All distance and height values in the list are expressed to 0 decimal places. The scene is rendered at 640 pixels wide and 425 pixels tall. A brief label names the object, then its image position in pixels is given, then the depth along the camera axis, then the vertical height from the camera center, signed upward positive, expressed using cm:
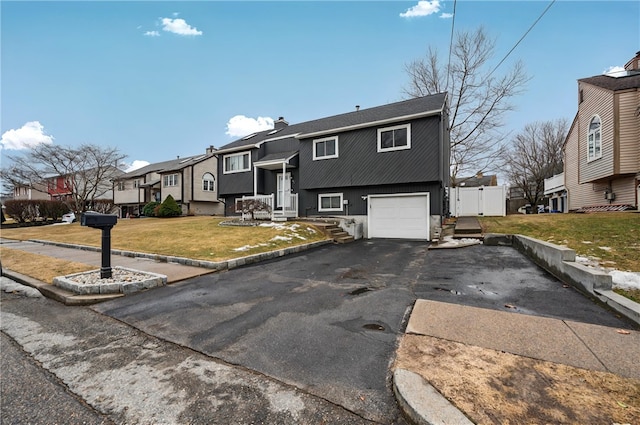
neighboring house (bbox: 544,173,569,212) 2092 +136
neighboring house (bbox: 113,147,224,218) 2617 +243
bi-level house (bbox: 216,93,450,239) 1234 +214
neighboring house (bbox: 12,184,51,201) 4366 +253
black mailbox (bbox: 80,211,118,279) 532 -34
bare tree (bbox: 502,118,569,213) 2892 +594
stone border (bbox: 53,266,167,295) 482 -142
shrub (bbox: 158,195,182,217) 2258 +6
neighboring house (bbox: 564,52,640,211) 1202 +337
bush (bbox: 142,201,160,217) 2449 +7
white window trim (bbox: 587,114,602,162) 1371 +365
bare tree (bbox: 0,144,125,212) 2234 +378
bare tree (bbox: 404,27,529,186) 1978 +941
